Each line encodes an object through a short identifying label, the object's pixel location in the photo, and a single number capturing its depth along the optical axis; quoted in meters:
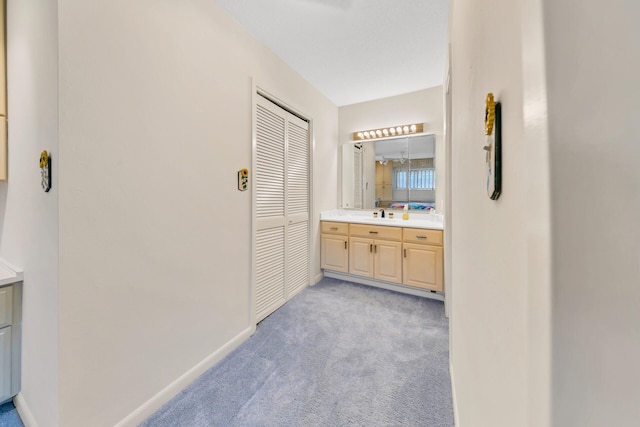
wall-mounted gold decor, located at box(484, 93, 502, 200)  0.47
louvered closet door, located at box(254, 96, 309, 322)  2.16
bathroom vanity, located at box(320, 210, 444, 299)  2.55
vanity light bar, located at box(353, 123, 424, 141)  3.04
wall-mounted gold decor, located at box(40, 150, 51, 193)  1.02
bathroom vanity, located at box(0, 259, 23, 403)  1.24
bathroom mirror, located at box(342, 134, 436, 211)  3.09
